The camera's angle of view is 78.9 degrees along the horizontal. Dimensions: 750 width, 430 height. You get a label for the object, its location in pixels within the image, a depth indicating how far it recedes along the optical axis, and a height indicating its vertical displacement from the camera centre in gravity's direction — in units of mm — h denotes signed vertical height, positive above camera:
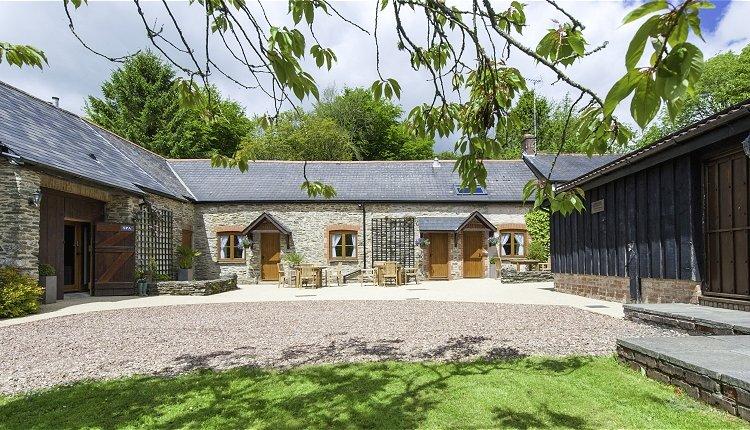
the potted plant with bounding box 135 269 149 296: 13953 -1437
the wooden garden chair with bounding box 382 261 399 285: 16953 -1411
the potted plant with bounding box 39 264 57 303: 11117 -1085
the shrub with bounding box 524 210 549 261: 19172 -17
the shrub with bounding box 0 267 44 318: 9141 -1159
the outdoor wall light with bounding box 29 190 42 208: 10430 +877
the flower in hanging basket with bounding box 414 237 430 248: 19391 -390
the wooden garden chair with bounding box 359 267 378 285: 18073 -1726
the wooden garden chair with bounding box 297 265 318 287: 16609 -1458
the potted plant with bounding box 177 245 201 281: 16484 -972
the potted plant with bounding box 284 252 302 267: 18812 -1016
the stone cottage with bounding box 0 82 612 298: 13852 +769
